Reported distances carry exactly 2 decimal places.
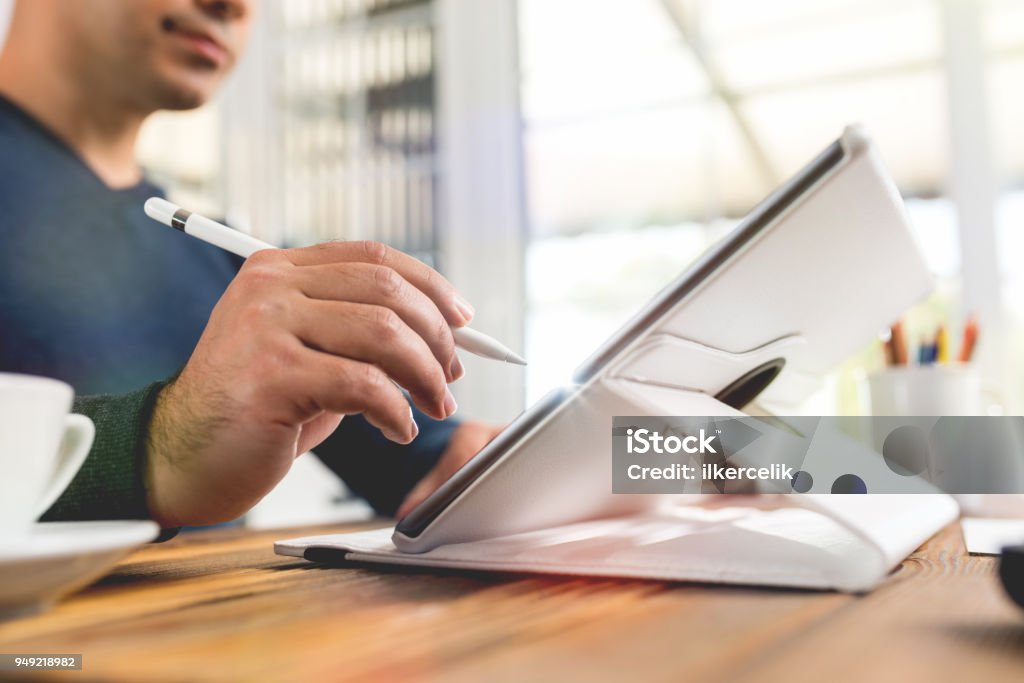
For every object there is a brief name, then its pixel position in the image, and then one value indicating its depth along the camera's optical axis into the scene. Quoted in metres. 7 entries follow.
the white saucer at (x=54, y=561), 0.25
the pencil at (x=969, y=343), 0.99
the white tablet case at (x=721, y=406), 0.33
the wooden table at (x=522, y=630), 0.20
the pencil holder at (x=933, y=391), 0.83
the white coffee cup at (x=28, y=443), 0.28
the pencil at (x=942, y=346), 0.94
